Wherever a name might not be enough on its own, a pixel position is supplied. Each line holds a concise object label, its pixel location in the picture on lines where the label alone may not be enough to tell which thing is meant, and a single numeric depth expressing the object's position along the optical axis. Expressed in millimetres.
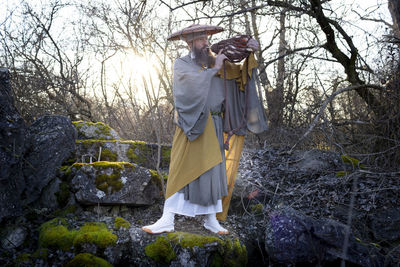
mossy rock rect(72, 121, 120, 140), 5902
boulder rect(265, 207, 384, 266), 3525
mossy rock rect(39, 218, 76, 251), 3494
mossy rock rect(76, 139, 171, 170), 5141
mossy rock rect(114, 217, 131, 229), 3795
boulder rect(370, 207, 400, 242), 3936
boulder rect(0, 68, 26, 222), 3719
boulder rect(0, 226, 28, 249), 3606
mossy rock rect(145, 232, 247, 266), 3500
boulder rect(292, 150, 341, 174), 5219
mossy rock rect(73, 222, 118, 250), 3496
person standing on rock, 3686
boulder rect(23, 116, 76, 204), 4113
